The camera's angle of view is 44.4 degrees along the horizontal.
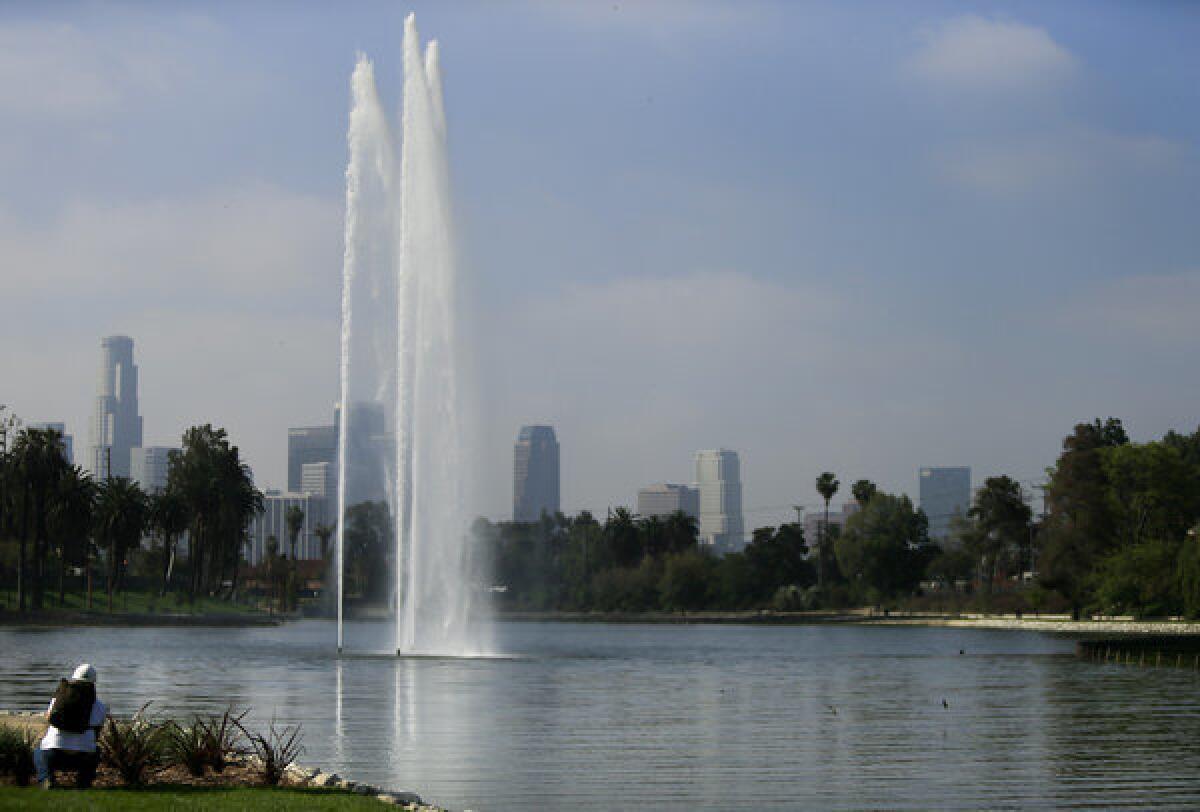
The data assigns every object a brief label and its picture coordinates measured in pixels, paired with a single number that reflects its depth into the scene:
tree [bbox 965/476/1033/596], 167.12
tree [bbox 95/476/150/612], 144.38
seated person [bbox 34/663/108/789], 18.16
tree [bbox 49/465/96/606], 132.88
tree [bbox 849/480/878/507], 195.88
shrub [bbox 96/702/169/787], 19.06
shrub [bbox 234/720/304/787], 19.80
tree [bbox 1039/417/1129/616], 127.06
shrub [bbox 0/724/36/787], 19.14
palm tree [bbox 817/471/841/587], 199.00
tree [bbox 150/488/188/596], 153.25
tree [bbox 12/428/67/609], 123.62
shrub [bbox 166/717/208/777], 20.36
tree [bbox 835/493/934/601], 175.50
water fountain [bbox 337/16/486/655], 57.72
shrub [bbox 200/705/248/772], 20.67
